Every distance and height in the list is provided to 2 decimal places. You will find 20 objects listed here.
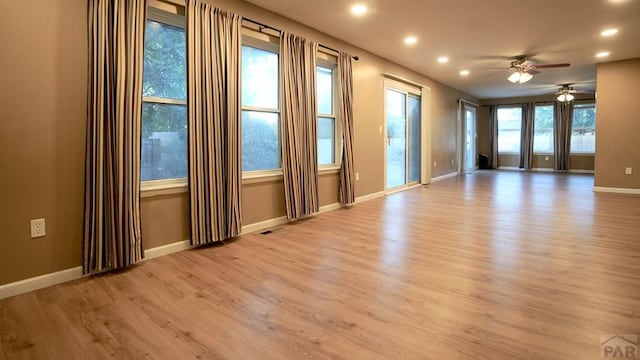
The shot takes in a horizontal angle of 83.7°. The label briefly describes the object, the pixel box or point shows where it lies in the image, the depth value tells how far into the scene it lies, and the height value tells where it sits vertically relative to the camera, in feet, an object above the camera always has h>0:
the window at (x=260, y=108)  13.32 +2.19
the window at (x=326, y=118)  16.96 +2.26
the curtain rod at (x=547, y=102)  35.48 +6.55
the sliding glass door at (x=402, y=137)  23.03 +1.94
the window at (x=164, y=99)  10.28 +1.95
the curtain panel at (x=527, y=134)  38.09 +3.32
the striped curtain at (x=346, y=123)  17.02 +2.06
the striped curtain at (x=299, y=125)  13.93 +1.62
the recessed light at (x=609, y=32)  15.89 +6.00
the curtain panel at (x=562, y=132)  35.76 +3.28
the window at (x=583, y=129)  35.14 +3.54
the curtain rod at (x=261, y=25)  12.60 +5.14
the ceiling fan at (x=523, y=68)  20.01 +5.49
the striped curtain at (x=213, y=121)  10.68 +1.40
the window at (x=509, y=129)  39.68 +4.09
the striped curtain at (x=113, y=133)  8.59 +0.82
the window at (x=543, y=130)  37.50 +3.68
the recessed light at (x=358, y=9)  13.09 +5.85
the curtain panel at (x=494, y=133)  40.47 +3.64
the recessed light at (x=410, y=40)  17.02 +6.13
